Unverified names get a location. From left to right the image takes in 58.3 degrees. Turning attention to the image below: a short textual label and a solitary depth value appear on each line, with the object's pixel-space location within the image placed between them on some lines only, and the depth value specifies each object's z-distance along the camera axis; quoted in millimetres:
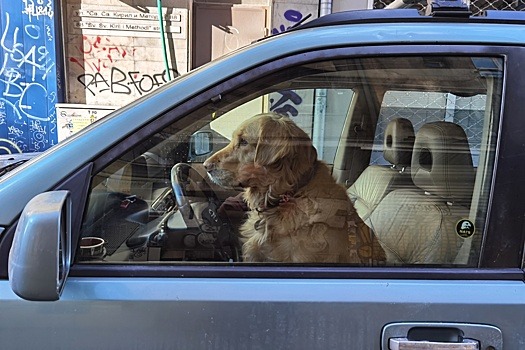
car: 1219
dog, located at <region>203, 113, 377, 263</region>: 1556
